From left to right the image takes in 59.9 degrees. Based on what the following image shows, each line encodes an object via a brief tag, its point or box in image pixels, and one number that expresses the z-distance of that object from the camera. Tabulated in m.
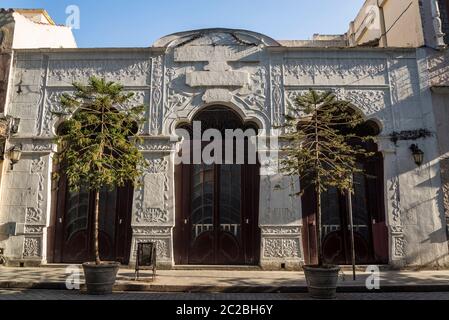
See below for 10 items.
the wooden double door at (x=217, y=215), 9.50
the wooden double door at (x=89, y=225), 9.62
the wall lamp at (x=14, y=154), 9.61
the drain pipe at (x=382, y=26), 12.70
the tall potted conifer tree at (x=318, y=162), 6.57
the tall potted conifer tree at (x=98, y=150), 6.88
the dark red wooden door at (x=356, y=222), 9.50
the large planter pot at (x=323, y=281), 6.53
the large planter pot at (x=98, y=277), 6.80
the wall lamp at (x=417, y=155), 9.48
